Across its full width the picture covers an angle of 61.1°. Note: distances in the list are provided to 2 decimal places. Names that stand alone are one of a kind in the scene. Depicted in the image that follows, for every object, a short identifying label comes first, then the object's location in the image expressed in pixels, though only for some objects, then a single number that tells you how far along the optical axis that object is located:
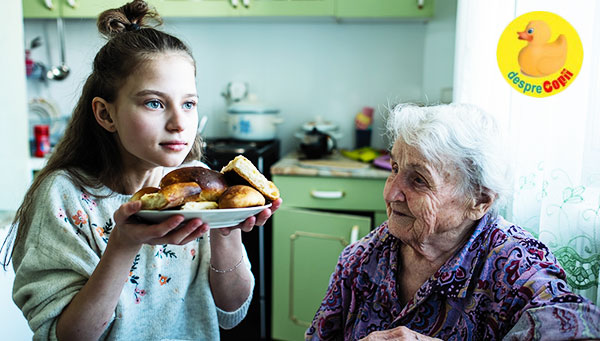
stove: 2.44
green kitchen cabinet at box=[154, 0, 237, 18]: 2.65
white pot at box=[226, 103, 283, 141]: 2.77
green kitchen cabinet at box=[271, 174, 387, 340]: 2.34
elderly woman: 0.98
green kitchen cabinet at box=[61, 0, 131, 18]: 2.69
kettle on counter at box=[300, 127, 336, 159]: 2.63
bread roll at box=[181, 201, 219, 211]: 0.78
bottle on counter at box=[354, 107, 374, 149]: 2.90
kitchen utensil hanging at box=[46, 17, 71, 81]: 3.00
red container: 2.70
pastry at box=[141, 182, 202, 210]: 0.77
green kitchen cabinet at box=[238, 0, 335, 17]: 2.58
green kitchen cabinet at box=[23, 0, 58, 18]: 2.73
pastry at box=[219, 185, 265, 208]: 0.78
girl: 0.94
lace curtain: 1.17
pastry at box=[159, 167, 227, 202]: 0.83
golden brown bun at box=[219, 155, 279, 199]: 0.87
